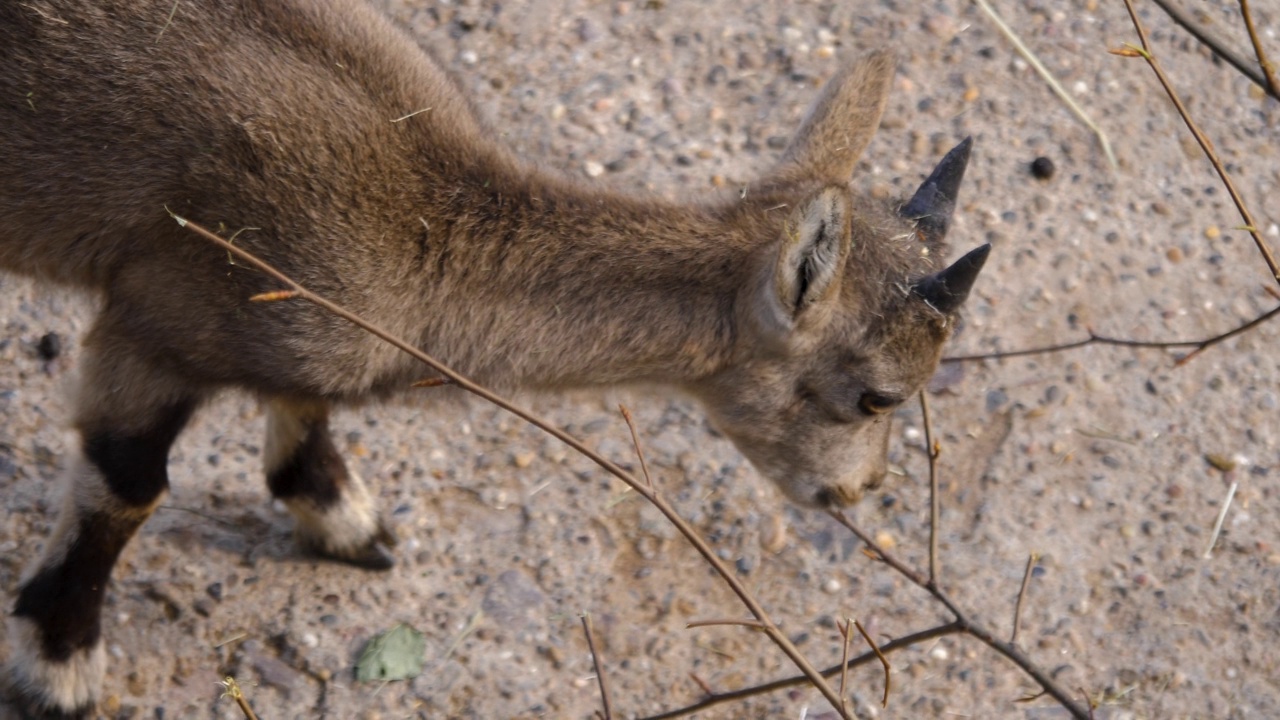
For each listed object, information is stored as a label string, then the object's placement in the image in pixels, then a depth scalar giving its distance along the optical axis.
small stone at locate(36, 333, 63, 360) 12.16
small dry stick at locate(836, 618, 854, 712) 6.26
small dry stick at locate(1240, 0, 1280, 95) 6.35
